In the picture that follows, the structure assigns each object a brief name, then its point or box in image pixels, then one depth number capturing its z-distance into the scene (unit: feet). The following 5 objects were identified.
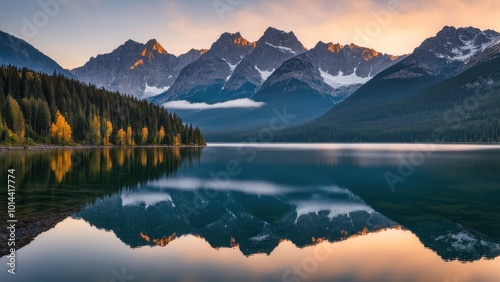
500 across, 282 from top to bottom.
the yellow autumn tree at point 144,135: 605.73
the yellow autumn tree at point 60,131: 483.51
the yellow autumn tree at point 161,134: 636.48
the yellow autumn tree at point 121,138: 577.43
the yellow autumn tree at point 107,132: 561.84
